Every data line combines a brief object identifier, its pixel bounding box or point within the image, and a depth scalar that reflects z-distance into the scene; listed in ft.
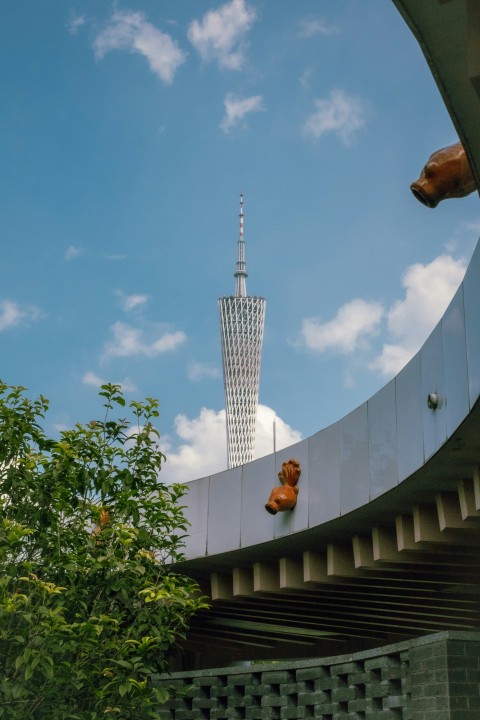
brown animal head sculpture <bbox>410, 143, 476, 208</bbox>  26.11
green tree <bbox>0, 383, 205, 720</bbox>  32.01
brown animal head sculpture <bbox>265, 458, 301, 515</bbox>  64.34
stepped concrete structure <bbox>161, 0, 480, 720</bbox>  25.39
